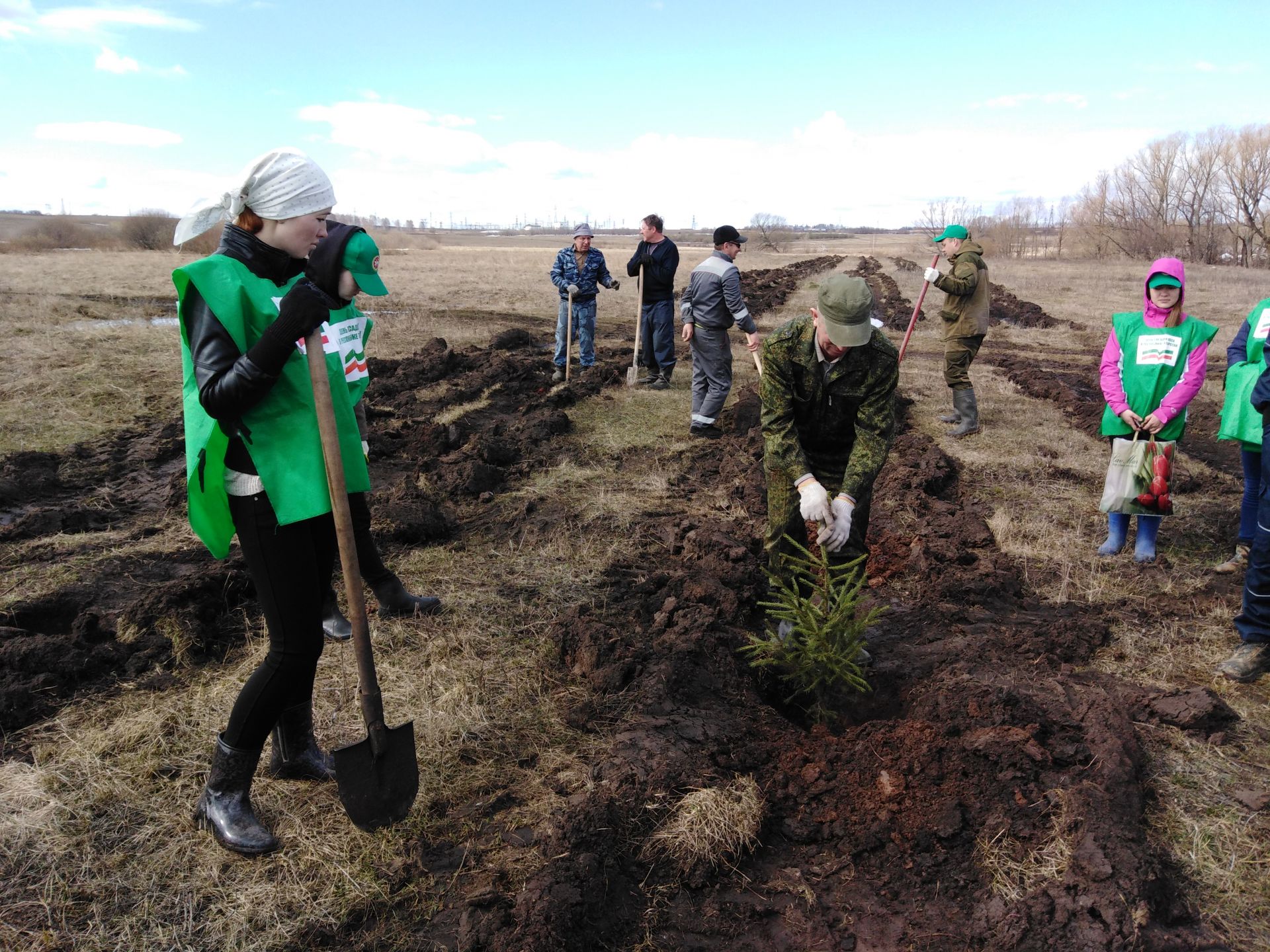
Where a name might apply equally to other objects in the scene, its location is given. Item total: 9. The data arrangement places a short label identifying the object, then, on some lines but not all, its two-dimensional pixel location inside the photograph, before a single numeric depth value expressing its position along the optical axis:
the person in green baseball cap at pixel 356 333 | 3.33
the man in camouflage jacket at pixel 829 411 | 3.50
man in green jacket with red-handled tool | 7.70
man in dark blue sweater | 9.69
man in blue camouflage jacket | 10.45
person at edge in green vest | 4.61
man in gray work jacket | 7.85
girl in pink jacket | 4.96
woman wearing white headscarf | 2.25
